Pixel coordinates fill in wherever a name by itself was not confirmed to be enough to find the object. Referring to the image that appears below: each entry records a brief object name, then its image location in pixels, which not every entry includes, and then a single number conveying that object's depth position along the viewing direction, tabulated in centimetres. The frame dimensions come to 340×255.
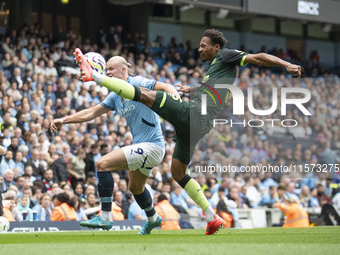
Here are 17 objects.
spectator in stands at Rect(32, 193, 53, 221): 1498
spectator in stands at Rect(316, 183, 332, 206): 2012
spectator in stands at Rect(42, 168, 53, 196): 1605
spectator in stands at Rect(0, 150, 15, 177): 1573
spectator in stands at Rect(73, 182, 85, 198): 1619
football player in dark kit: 857
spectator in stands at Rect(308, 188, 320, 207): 1988
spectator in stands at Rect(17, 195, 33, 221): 1466
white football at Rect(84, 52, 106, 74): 931
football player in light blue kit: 933
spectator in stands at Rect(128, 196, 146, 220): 1617
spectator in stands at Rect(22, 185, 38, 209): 1508
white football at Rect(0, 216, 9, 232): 1181
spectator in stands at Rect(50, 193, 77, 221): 1400
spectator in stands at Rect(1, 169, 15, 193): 1541
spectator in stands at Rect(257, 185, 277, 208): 1912
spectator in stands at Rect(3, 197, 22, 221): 1403
